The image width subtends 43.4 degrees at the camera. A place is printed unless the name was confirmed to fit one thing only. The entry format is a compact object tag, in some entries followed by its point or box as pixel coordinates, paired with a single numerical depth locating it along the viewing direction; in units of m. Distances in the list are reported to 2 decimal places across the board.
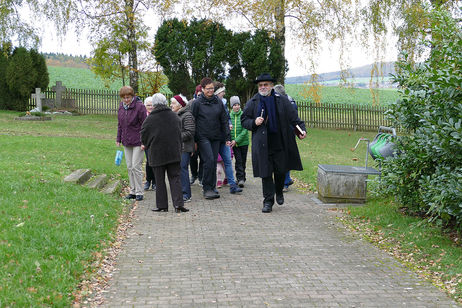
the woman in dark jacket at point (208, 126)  9.98
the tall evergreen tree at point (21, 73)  32.59
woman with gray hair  8.91
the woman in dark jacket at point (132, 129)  9.67
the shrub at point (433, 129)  6.38
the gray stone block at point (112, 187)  9.94
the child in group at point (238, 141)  11.44
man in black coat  8.85
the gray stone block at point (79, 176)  9.98
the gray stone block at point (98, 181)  10.09
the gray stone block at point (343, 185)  9.61
